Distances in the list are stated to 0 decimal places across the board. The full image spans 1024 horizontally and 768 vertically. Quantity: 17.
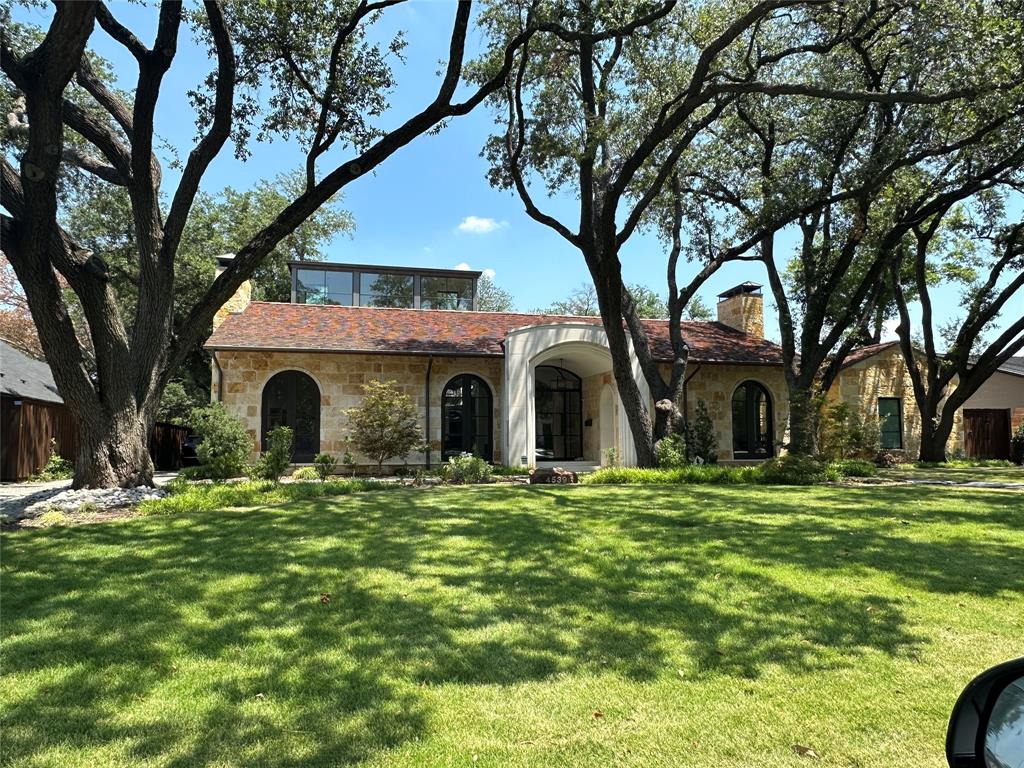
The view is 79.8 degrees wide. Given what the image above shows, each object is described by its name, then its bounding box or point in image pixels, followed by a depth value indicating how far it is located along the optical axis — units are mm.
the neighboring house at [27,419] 15883
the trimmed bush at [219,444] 13766
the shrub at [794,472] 13011
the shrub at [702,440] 17000
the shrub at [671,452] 14156
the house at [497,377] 16641
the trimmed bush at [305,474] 14547
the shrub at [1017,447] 21312
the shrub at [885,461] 19180
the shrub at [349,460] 15359
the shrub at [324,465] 13828
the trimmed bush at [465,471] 13383
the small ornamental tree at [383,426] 14836
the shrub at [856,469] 15125
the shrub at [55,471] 16484
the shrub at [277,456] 12273
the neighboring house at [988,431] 22766
